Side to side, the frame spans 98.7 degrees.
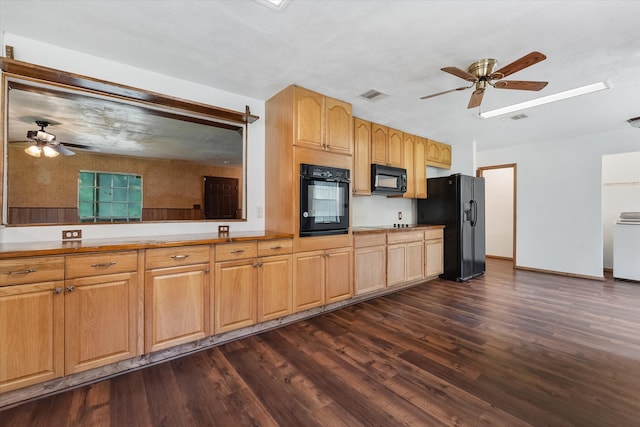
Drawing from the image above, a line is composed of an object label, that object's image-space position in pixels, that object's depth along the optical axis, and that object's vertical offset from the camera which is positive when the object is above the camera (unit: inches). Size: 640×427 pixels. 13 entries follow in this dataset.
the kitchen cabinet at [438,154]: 198.5 +43.1
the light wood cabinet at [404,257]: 154.2 -26.6
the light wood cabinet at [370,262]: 138.1 -26.3
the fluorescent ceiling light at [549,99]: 116.0 +53.2
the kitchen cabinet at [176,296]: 83.2 -26.7
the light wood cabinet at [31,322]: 65.1 -27.1
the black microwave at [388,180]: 156.9 +19.3
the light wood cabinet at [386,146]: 159.9 +40.0
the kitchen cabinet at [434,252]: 178.1 -26.7
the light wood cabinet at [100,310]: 72.4 -27.1
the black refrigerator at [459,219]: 182.2 -4.8
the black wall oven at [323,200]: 116.2 +5.1
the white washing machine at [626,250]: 181.0 -25.7
